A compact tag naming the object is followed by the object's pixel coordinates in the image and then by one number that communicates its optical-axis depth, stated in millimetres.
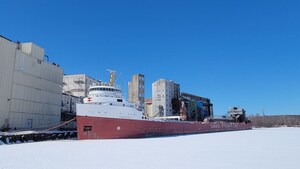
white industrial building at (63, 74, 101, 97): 59094
